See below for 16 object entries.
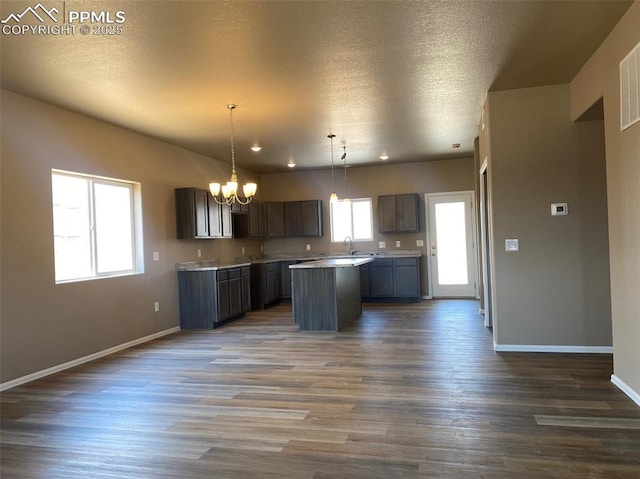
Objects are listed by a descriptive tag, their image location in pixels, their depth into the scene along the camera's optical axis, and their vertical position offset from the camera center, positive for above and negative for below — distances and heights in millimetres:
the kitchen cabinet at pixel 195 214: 6355 +465
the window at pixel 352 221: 9078 +401
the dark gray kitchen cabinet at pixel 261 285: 8133 -806
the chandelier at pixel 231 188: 4797 +633
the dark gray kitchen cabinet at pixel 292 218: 9211 +495
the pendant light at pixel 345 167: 7692 +1482
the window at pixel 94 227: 4703 +262
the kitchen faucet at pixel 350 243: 9047 -67
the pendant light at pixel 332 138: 6235 +1506
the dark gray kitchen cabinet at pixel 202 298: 6363 -789
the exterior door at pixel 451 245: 8523 -169
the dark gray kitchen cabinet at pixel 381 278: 8414 -761
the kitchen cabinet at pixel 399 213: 8523 +484
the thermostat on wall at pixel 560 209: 4391 +234
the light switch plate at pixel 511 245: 4539 -113
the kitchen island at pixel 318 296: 5852 -750
